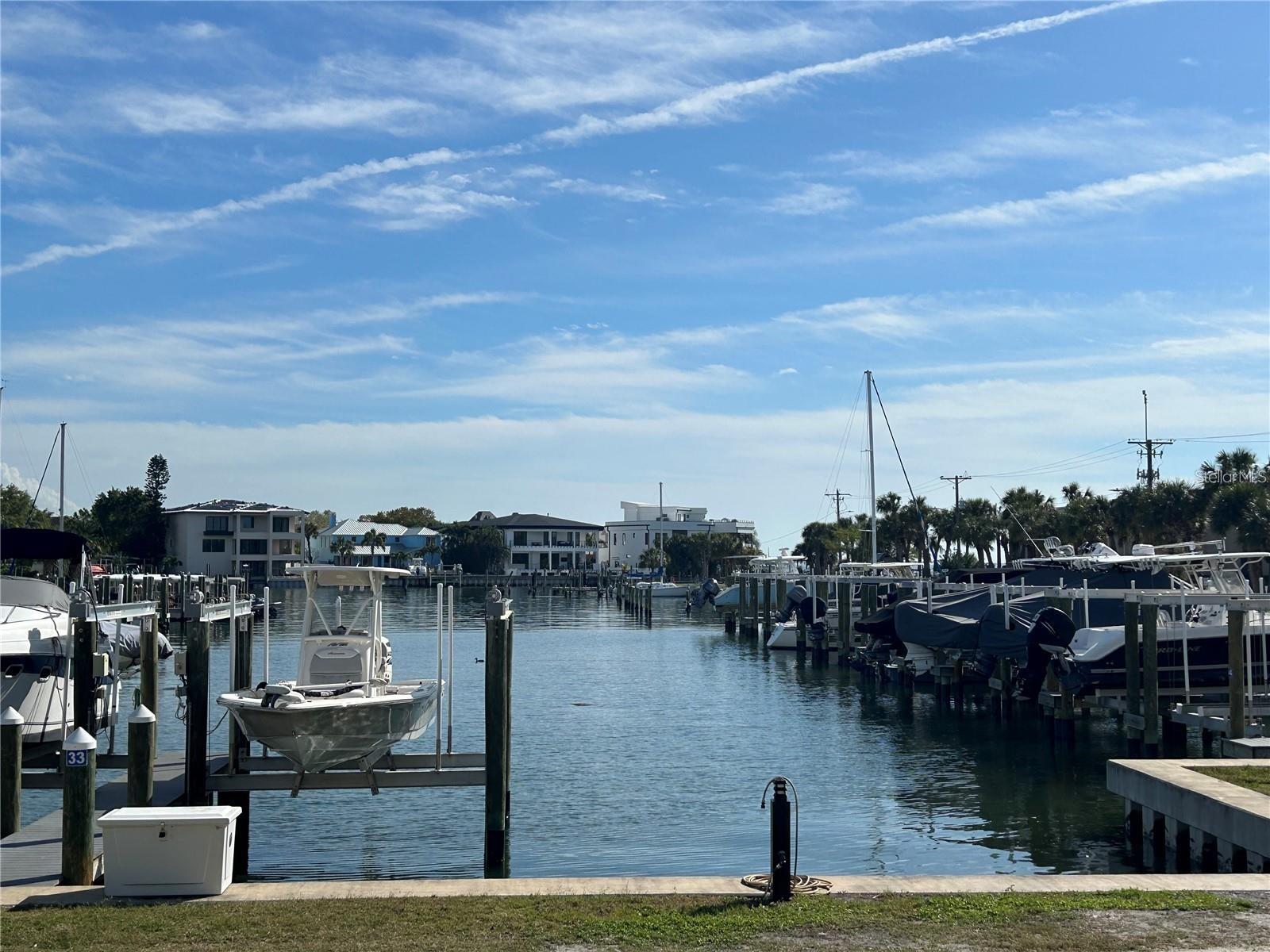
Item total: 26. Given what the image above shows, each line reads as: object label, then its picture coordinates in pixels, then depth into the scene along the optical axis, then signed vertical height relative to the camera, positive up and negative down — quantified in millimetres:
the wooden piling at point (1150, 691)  27000 -2685
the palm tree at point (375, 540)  181250 +3385
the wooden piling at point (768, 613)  74238 -2964
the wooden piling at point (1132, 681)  27906 -2576
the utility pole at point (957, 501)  100450 +4963
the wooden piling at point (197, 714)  19422 -2241
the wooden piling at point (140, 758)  15820 -2370
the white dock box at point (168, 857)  12938 -2914
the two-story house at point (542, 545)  192625 +2744
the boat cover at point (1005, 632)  35719 -1945
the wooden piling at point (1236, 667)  24547 -2028
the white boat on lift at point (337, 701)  18922 -2066
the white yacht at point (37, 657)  24234 -1726
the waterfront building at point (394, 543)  185000 +3124
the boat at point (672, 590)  142250 -2988
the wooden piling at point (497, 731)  18906 -2454
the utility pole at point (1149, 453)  83812 +7051
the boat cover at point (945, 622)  39344 -1828
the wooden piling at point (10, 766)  15687 -2470
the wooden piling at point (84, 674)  19984 -1686
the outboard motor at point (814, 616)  60175 -2553
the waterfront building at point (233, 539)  154125 +3017
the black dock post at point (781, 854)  12719 -2851
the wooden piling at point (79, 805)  13977 -2608
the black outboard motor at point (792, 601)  64188 -1904
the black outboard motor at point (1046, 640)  33188 -2002
